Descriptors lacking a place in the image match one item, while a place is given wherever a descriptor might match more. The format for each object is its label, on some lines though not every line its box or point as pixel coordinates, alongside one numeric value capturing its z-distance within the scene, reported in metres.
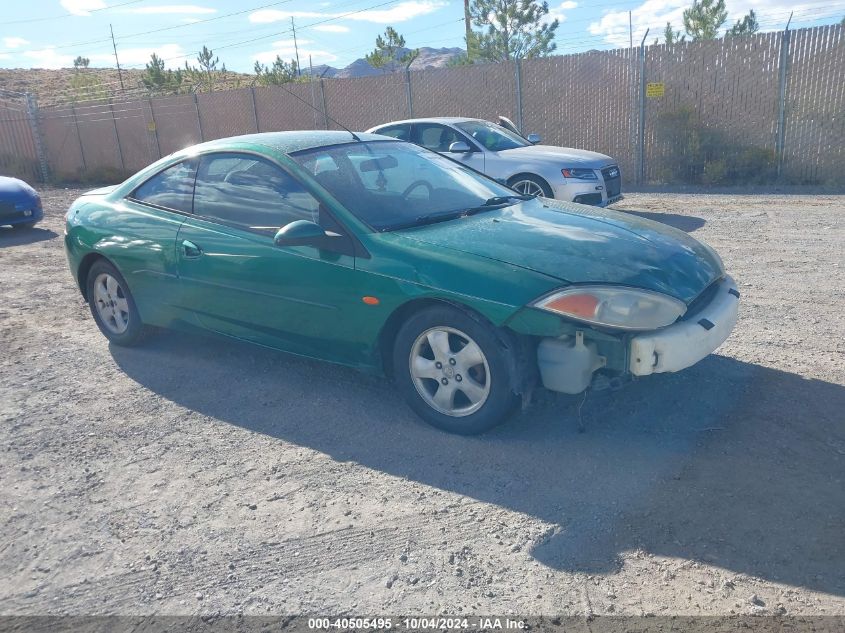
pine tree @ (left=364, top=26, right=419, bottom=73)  32.09
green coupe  3.71
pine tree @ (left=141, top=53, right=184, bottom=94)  35.33
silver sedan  10.06
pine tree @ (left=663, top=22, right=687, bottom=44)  24.98
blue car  11.51
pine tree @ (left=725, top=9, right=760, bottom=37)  27.48
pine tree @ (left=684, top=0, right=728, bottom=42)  29.89
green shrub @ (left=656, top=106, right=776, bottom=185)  13.85
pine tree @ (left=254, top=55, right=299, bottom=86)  31.19
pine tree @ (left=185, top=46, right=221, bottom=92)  38.19
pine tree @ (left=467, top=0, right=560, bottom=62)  30.66
